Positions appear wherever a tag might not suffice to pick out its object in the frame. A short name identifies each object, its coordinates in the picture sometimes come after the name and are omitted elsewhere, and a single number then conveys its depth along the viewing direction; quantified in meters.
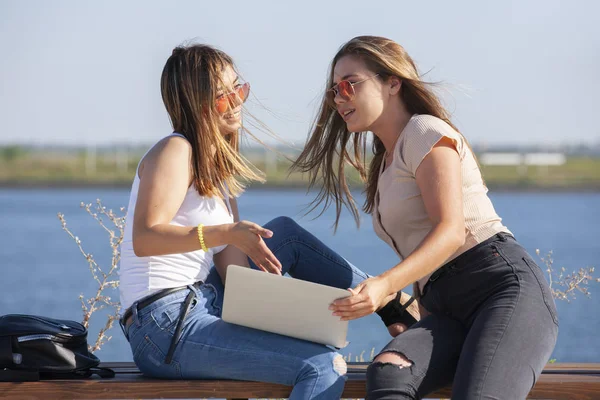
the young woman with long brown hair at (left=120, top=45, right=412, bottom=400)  5.90
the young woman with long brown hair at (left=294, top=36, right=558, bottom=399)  5.65
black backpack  6.03
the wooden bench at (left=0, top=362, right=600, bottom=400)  6.01
